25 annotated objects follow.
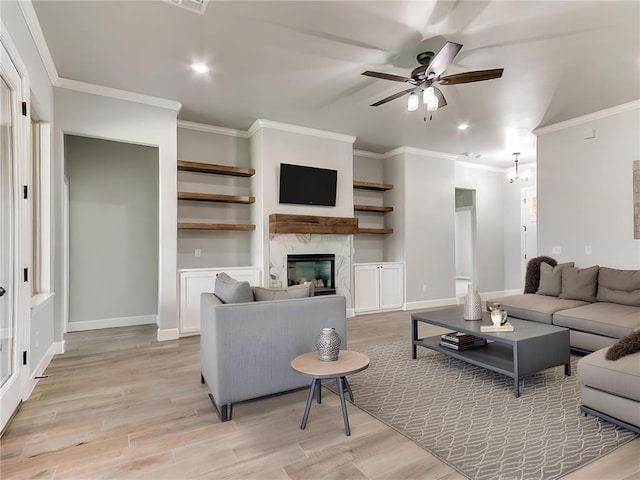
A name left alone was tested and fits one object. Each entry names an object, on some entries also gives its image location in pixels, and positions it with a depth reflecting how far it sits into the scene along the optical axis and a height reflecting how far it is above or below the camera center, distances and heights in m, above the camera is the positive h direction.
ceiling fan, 3.02 +1.48
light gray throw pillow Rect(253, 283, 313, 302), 2.78 -0.39
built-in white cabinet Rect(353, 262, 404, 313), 6.12 -0.77
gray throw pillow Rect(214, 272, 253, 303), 2.59 -0.36
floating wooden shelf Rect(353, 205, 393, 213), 6.47 +0.63
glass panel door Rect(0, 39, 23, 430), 2.46 +0.07
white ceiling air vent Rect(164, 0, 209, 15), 2.68 +1.82
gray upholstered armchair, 2.40 -0.70
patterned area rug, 1.95 -1.19
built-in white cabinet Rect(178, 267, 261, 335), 4.66 -0.61
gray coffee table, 2.77 -0.89
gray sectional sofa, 2.21 -0.77
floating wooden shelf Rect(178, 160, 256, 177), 4.92 +1.08
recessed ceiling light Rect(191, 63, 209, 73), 3.57 +1.80
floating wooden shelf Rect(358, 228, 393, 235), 6.34 +0.22
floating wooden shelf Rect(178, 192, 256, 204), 4.95 +0.66
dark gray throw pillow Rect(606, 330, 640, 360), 2.32 -0.70
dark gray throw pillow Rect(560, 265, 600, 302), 4.34 -0.53
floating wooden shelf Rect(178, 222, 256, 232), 4.84 +0.25
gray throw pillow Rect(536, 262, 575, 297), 4.65 -0.51
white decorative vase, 3.49 -0.65
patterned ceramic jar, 2.28 -0.66
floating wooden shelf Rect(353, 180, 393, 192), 6.43 +1.05
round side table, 2.11 -0.76
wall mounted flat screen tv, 5.34 +0.90
